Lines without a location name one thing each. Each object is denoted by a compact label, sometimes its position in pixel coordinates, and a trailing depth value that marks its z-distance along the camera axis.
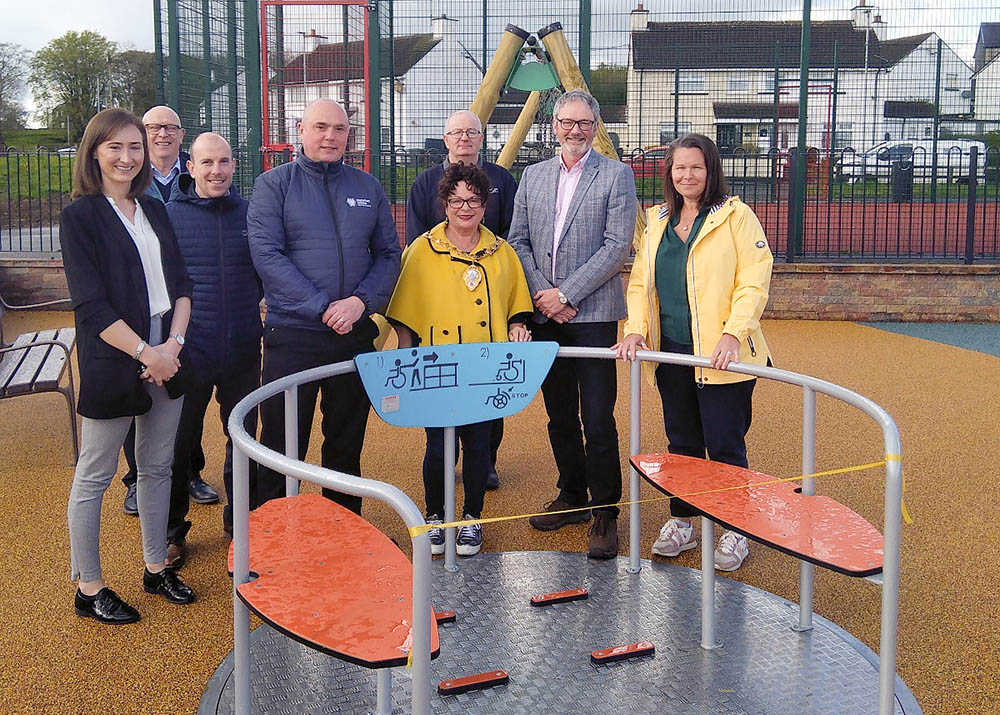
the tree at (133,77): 41.41
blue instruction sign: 3.76
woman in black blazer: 3.68
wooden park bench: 5.79
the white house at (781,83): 14.07
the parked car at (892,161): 13.10
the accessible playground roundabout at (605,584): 2.47
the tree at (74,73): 41.94
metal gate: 12.19
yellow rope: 2.17
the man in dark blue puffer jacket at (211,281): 4.53
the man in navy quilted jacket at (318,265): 4.25
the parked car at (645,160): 12.91
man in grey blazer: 4.56
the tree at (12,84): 39.97
